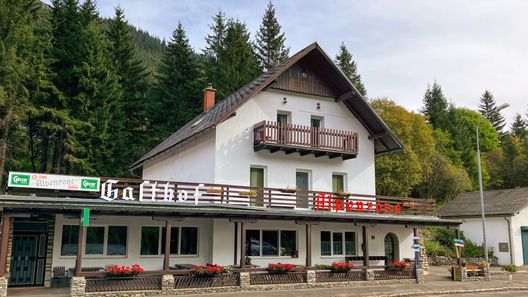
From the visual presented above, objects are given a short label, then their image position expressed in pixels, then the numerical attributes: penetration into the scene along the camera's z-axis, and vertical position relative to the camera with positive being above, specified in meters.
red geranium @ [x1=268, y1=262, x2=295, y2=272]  18.55 -1.18
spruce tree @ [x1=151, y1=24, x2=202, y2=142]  36.34 +11.25
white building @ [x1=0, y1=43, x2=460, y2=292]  17.59 +1.45
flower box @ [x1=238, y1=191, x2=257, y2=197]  20.09 +1.76
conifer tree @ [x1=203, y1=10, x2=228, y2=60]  43.09 +17.81
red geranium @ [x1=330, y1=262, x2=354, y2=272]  19.92 -1.19
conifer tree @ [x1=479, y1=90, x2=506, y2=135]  77.25 +20.24
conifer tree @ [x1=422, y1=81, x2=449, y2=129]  60.21 +16.86
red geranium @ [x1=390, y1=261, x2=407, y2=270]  21.47 -1.20
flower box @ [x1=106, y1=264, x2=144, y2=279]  15.89 -1.22
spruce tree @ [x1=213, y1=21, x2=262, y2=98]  37.91 +14.23
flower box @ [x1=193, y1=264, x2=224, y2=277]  17.23 -1.26
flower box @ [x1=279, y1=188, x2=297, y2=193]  20.70 +1.96
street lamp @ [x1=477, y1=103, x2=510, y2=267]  23.24 +6.33
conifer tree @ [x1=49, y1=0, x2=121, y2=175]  27.97 +8.48
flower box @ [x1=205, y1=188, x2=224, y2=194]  18.85 +1.75
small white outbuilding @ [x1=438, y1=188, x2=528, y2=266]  30.47 +0.95
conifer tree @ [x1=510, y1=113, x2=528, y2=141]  73.96 +17.41
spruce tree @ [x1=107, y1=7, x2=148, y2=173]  34.91 +11.23
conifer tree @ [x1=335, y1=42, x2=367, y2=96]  51.62 +18.54
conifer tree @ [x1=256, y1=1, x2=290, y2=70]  46.59 +18.54
